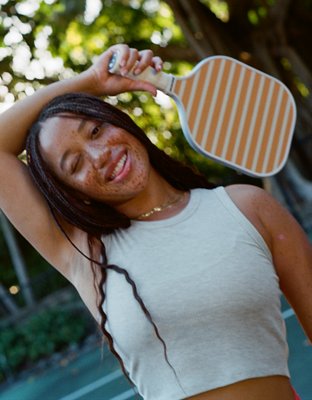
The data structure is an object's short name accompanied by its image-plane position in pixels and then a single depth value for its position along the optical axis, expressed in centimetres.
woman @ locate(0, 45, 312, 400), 177
